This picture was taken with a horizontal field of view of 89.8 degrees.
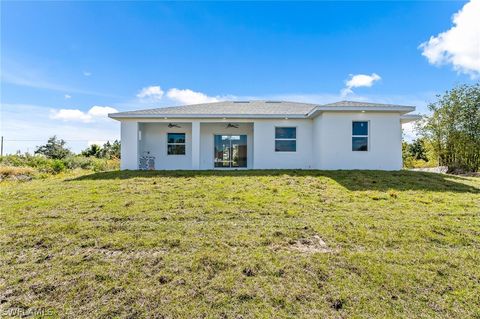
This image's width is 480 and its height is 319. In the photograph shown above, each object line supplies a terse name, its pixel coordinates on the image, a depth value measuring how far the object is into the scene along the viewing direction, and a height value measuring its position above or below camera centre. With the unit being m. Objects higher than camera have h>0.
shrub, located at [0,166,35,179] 13.18 -0.65
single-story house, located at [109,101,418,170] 11.35 +1.30
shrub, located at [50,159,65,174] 14.97 -0.43
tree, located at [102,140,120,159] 27.32 +1.33
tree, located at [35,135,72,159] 23.28 +1.13
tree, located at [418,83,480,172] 14.50 +2.04
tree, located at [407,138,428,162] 26.98 +1.04
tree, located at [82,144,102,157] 27.39 +1.06
